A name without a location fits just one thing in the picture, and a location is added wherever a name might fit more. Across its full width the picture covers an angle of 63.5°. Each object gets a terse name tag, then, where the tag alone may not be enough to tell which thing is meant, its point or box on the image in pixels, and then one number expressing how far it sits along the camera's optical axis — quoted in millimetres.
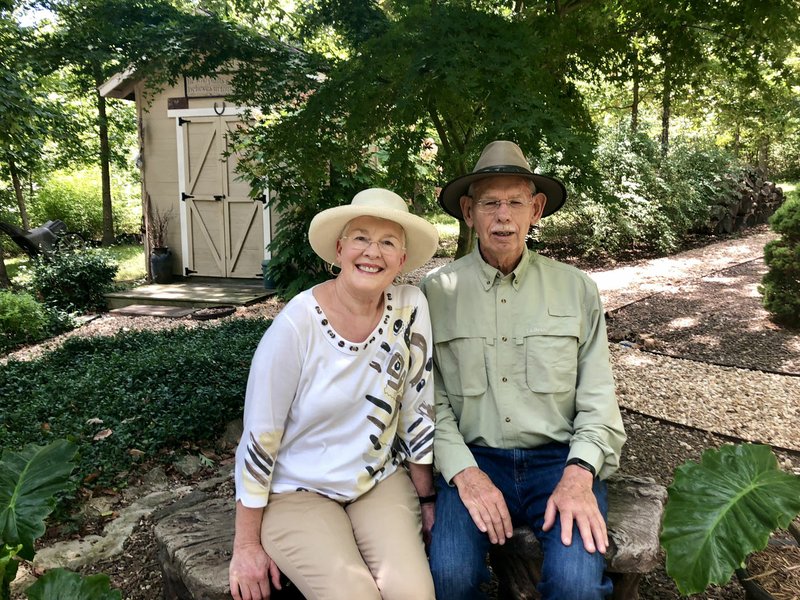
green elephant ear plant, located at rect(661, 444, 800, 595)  1646
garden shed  9016
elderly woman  1837
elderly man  1994
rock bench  1916
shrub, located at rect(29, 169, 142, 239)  16812
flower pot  9391
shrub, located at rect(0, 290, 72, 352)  7059
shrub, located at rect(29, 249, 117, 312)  8648
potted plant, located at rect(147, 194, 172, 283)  9430
